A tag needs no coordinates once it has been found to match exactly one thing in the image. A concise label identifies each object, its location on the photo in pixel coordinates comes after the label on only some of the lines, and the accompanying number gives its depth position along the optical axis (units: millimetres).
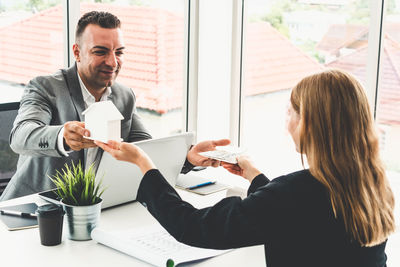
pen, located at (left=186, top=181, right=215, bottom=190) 2151
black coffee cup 1529
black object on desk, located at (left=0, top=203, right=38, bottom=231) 1683
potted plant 1590
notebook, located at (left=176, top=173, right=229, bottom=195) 2130
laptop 1745
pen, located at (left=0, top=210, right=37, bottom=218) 1753
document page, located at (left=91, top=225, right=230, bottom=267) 1451
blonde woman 1265
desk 1449
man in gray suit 2146
